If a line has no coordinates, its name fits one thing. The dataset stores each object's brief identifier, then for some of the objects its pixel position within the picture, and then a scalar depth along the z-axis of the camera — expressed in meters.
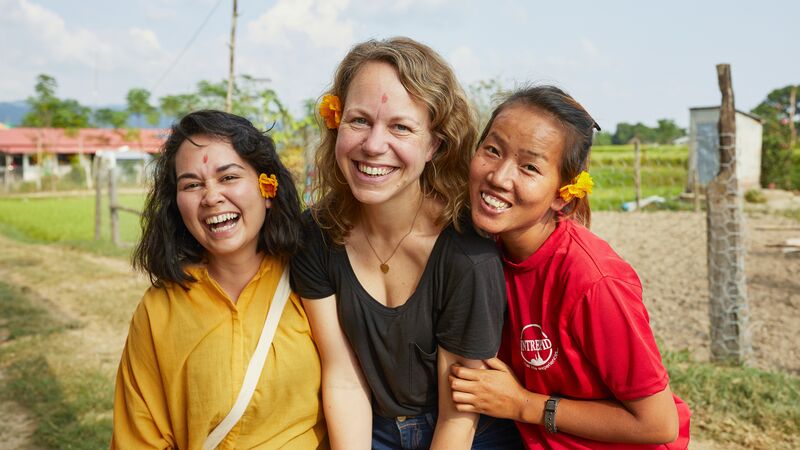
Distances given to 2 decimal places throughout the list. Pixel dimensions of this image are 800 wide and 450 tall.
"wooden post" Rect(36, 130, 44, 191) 29.55
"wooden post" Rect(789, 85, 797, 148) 26.58
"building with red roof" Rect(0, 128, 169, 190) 34.97
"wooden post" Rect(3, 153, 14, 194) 28.40
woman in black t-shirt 1.89
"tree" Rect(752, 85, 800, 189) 21.14
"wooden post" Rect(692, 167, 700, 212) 15.03
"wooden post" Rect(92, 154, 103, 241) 12.68
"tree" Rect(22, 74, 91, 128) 37.22
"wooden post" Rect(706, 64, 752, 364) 4.67
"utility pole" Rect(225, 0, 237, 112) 6.63
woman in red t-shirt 1.72
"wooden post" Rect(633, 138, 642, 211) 16.34
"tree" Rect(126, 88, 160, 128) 43.00
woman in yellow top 1.99
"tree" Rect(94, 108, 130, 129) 38.84
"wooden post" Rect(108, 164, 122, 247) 11.74
